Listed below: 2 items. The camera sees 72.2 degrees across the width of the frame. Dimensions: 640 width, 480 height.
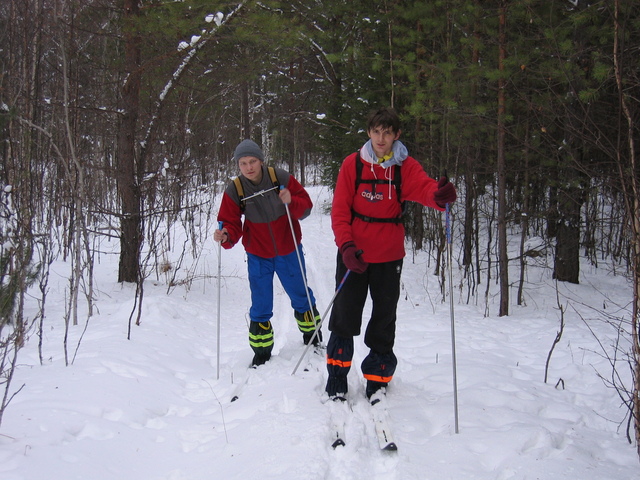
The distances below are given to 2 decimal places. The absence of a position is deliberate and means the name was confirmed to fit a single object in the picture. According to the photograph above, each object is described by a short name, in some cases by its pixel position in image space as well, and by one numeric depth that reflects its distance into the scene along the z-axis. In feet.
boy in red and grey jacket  12.45
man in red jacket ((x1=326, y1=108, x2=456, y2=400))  9.70
